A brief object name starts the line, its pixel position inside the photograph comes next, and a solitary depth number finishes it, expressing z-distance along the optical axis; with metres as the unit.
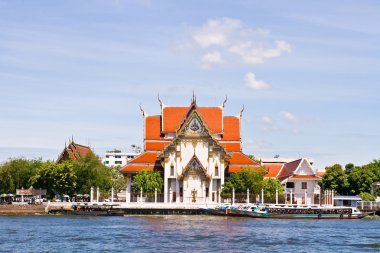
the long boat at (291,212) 95.06
